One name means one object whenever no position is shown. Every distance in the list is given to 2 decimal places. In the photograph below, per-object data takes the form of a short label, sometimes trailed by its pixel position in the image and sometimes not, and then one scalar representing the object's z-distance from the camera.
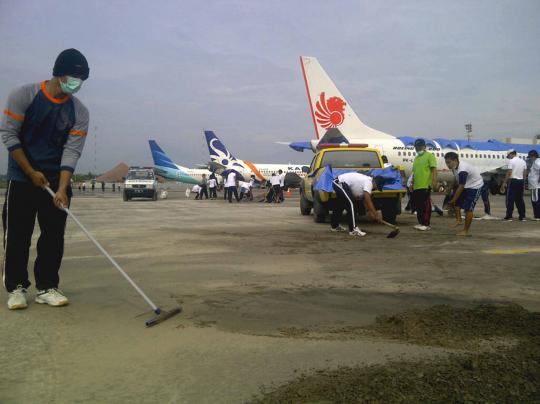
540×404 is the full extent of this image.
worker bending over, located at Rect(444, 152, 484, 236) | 8.05
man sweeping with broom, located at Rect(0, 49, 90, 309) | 3.42
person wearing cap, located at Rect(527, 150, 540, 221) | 11.17
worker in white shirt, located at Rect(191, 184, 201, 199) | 28.92
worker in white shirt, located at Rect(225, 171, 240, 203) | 22.81
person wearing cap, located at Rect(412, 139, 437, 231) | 8.90
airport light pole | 58.52
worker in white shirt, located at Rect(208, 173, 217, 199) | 27.36
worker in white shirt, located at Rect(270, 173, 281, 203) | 22.52
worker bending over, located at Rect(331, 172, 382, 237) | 7.84
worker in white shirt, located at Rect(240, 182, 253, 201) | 24.66
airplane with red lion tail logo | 25.12
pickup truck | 9.38
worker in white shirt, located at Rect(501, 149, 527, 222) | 11.30
